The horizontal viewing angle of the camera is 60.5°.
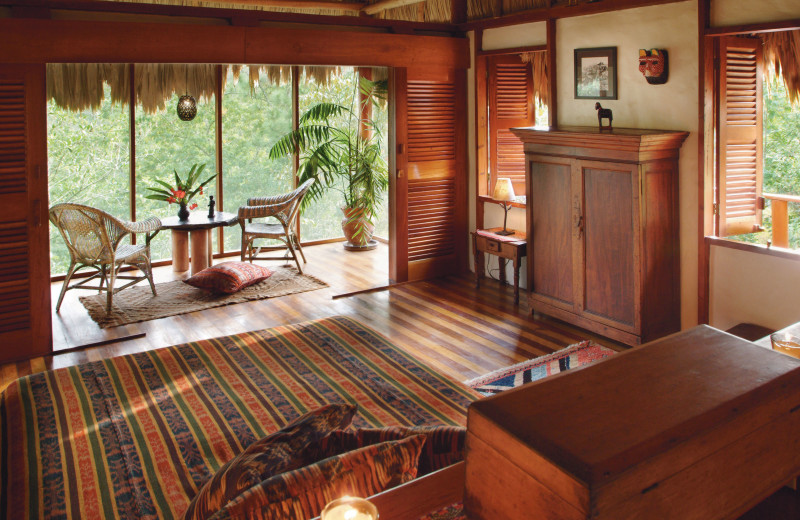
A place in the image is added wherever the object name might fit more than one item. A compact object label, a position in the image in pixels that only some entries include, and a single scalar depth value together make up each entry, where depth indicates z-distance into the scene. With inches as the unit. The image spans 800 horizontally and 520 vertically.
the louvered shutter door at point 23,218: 175.5
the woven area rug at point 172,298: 217.9
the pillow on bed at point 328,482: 66.7
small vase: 257.1
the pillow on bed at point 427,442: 82.7
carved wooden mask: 179.5
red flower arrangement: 257.8
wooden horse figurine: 189.5
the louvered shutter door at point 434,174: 248.4
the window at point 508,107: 243.1
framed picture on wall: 197.9
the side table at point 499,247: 221.8
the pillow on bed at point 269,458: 72.7
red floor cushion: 241.1
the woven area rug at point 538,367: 163.5
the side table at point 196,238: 252.7
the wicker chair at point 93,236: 211.2
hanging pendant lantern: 281.4
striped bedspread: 87.9
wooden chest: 24.3
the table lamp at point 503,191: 227.6
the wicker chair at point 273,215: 259.1
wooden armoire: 175.2
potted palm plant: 297.6
